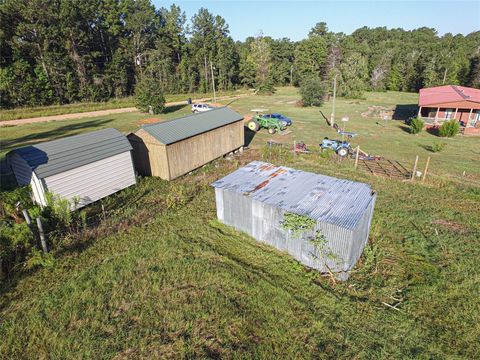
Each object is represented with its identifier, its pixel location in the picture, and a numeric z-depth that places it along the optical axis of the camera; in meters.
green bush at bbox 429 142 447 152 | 21.41
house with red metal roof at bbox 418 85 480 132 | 29.38
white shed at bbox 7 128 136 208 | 11.24
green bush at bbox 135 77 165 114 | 35.97
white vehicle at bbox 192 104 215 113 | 36.50
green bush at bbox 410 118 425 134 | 27.12
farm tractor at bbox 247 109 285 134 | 27.50
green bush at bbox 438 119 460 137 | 25.92
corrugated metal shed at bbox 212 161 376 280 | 8.51
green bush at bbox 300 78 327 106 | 41.75
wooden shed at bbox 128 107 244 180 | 15.32
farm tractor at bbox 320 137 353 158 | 19.84
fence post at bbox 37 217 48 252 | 8.61
